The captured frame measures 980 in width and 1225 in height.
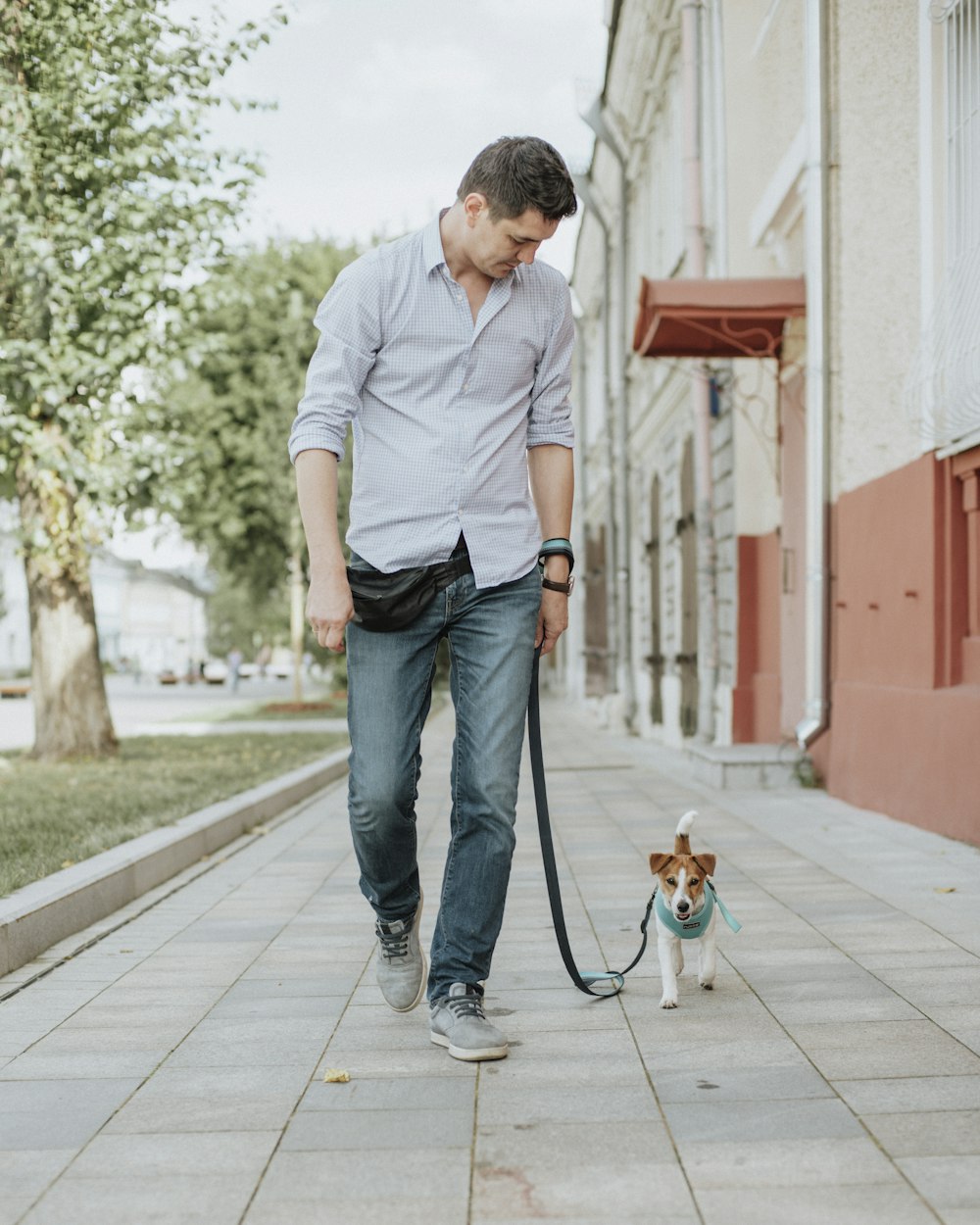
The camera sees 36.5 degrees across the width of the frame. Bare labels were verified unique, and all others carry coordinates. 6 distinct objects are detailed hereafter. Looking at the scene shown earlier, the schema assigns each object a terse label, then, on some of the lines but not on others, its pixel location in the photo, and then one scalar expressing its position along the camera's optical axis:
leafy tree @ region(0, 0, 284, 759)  11.61
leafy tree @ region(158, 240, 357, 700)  27.72
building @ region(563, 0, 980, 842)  7.56
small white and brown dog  3.89
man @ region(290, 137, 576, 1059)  3.55
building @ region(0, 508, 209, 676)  92.31
